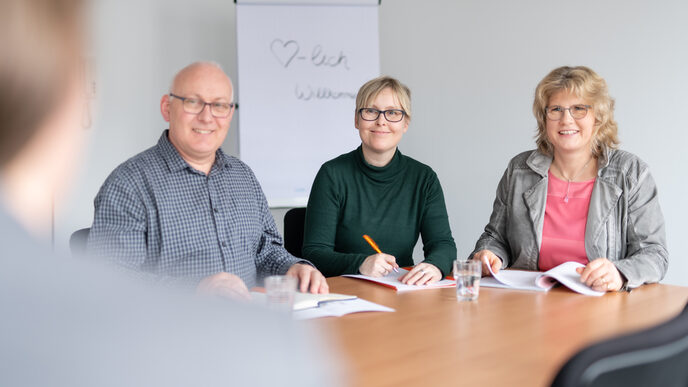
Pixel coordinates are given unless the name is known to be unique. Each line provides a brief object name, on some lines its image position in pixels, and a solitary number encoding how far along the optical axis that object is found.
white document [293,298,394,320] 1.42
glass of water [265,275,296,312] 1.09
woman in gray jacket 2.10
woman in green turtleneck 2.46
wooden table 1.06
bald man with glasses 1.80
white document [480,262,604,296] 1.78
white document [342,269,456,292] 1.81
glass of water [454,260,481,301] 1.68
